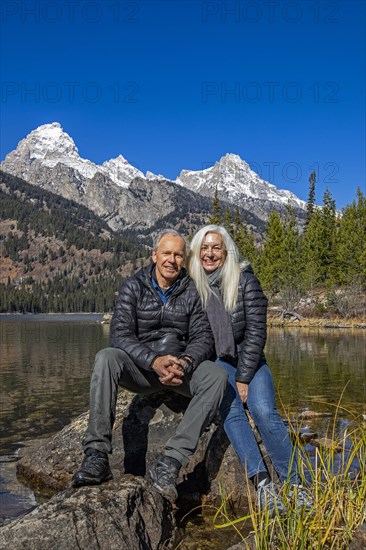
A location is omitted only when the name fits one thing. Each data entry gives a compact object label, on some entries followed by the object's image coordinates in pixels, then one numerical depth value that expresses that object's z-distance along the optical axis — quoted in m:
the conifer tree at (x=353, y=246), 52.03
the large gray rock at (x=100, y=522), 3.34
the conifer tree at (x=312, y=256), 56.09
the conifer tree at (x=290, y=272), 56.12
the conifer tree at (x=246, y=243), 68.82
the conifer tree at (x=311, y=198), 84.75
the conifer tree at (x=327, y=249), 58.72
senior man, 4.30
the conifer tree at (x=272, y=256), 60.03
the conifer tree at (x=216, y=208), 77.28
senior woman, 4.74
